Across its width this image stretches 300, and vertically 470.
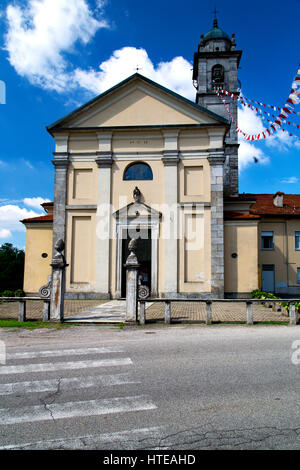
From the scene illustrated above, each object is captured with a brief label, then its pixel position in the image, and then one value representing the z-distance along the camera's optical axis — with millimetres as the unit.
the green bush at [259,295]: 16766
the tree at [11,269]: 36938
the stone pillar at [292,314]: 10820
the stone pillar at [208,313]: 10613
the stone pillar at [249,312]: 10648
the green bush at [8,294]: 18119
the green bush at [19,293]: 18806
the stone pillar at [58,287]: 10984
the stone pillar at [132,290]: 10672
